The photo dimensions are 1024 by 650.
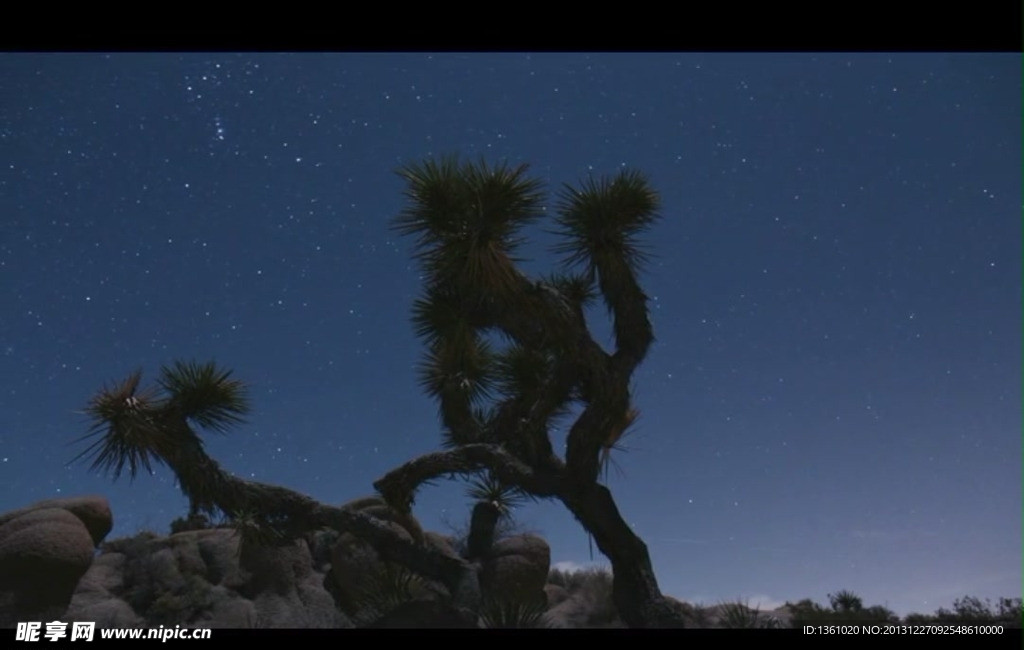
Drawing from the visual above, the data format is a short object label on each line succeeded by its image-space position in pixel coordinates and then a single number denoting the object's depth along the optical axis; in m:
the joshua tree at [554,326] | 9.70
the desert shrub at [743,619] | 10.07
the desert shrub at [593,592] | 12.06
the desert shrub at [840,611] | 11.72
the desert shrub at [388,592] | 10.27
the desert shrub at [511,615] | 9.53
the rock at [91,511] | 14.23
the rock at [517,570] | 12.37
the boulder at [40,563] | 12.24
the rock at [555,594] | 13.93
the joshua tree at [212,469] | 9.59
